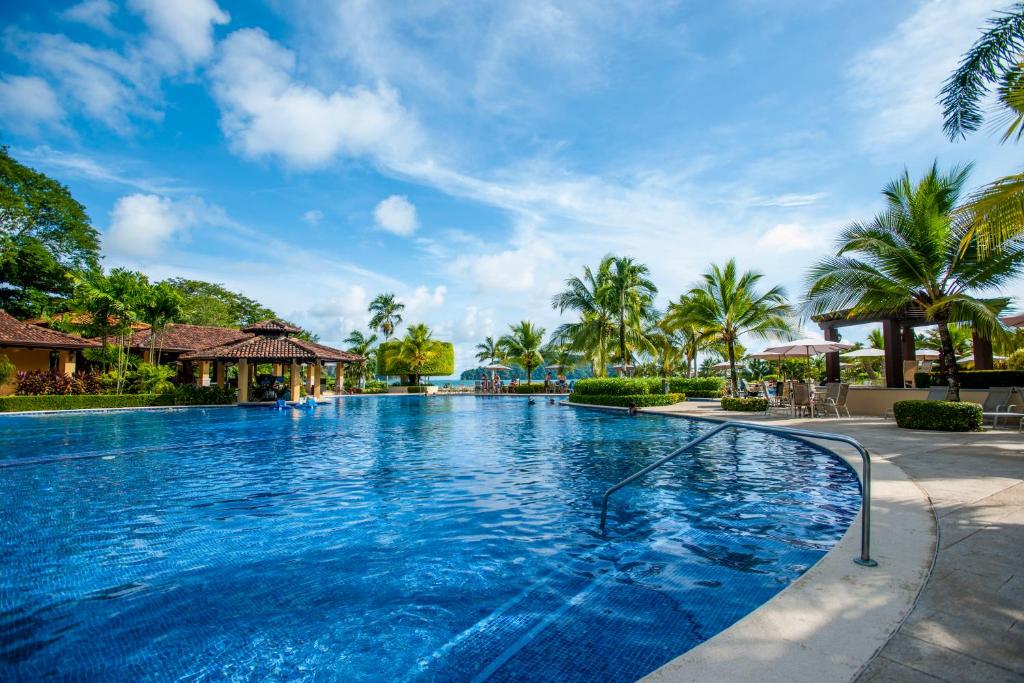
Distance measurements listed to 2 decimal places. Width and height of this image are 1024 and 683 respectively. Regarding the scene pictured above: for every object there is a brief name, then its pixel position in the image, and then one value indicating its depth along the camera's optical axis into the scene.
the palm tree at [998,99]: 6.45
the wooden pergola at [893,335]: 15.95
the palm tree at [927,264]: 10.19
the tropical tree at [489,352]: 43.97
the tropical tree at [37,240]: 29.45
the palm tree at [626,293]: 23.62
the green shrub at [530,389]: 37.62
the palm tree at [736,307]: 19.53
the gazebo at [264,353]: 24.34
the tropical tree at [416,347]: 41.78
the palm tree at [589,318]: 24.59
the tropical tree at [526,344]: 40.38
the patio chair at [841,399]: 13.58
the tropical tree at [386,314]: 47.16
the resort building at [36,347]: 22.52
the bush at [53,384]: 21.77
